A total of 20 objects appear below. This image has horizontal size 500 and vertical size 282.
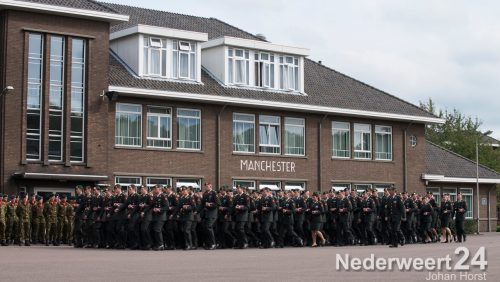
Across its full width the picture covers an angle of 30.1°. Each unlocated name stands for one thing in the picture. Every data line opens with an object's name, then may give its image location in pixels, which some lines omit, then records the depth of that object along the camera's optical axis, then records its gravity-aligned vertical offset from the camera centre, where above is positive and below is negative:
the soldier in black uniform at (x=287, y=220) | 30.47 -1.31
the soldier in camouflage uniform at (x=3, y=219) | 29.78 -1.26
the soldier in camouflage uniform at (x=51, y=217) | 31.19 -1.25
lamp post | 54.26 -0.67
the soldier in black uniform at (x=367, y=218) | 31.62 -1.29
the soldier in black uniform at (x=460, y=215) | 33.00 -1.25
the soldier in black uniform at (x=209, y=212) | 28.25 -0.98
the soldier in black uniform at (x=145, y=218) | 27.48 -1.13
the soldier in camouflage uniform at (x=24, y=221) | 30.39 -1.35
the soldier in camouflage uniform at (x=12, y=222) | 30.25 -1.38
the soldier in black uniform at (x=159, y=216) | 27.50 -1.07
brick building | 35.34 +3.04
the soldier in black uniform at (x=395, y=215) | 29.45 -1.12
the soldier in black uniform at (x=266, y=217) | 29.78 -1.19
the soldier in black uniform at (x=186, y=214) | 27.89 -1.04
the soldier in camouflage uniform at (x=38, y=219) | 30.86 -1.31
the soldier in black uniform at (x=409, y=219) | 32.22 -1.36
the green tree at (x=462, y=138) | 67.81 +3.17
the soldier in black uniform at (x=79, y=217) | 29.34 -1.18
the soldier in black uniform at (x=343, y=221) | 31.33 -1.38
